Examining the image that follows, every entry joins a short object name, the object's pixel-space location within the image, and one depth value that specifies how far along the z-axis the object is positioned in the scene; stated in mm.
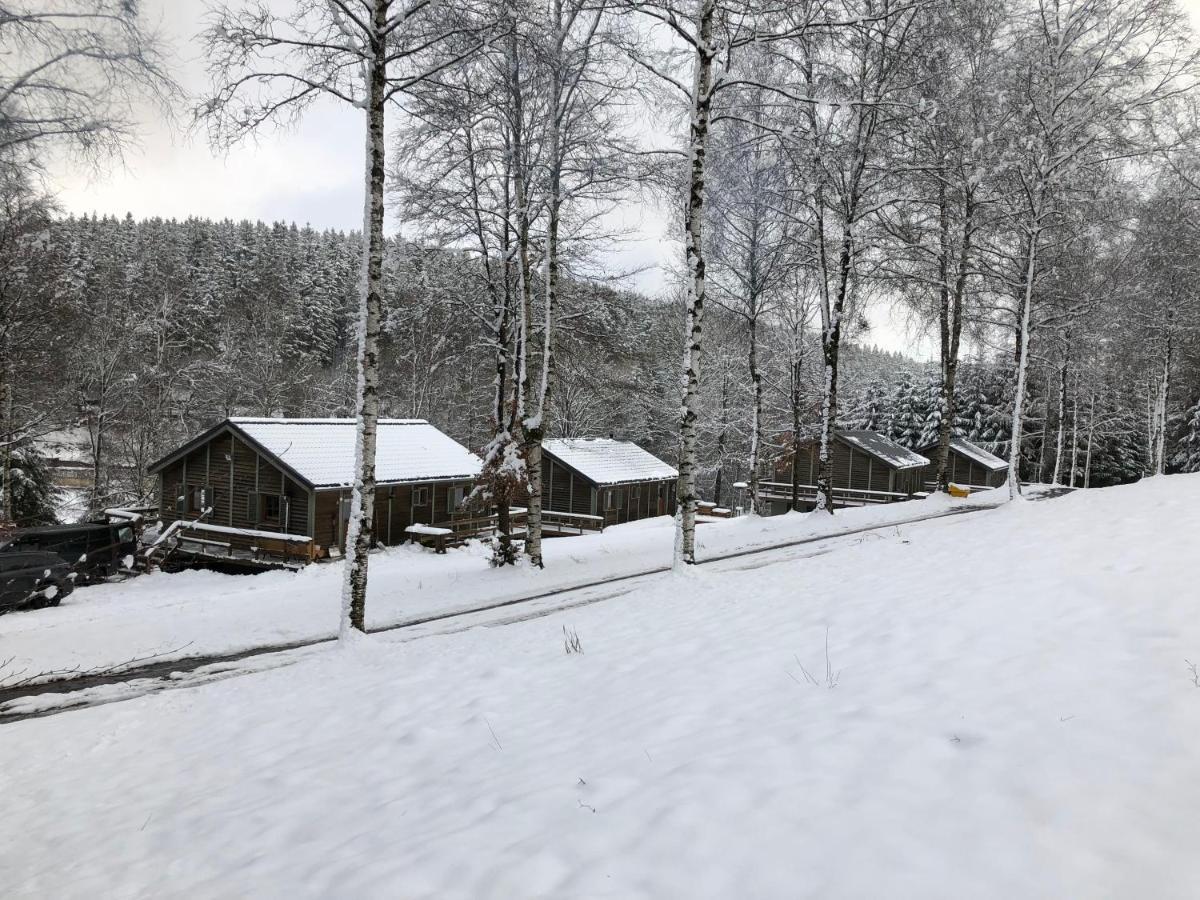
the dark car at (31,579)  16891
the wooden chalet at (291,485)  23875
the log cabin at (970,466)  41125
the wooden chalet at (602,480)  34125
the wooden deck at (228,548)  22734
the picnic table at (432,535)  25203
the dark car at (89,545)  18969
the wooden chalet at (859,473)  36938
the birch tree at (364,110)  9680
